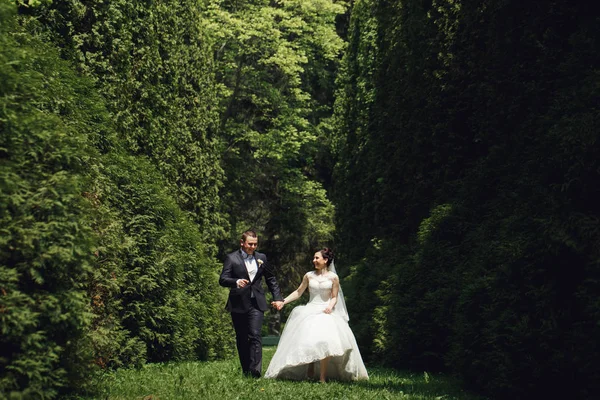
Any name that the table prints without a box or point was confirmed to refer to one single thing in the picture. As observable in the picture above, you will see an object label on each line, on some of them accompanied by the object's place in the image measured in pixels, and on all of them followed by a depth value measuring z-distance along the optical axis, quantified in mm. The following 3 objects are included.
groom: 11688
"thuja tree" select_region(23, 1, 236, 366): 12344
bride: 10922
